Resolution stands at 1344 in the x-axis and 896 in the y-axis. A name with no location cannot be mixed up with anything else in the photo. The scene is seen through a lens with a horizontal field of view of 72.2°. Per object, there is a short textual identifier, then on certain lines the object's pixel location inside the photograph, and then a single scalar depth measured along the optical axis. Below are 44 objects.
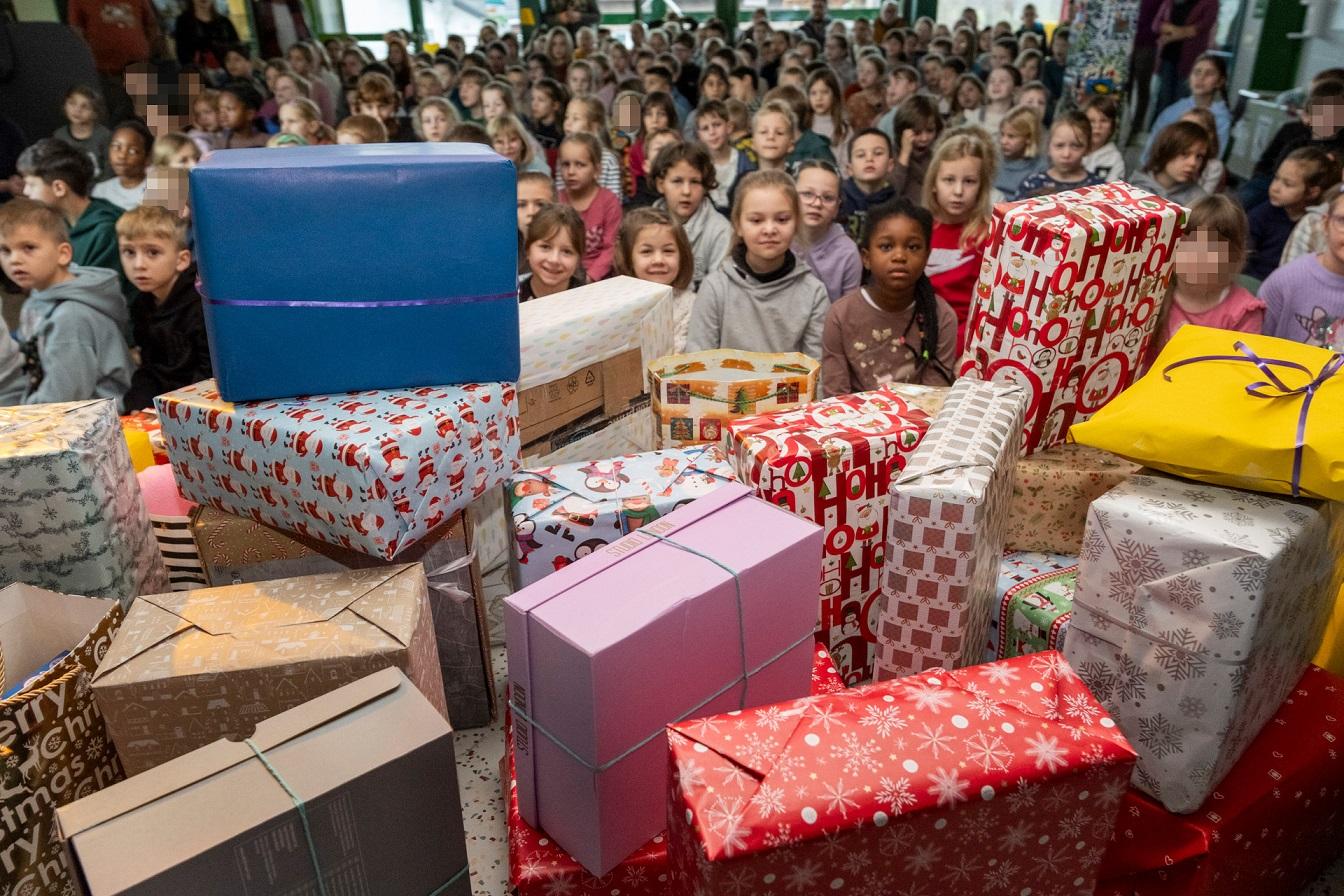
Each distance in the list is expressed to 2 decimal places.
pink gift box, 1.14
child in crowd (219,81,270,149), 5.78
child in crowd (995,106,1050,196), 4.71
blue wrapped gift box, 1.40
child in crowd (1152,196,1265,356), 2.13
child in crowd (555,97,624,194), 5.29
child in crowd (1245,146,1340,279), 3.50
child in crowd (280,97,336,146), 5.22
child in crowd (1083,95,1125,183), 4.83
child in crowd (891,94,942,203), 4.85
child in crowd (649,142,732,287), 3.49
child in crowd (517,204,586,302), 2.71
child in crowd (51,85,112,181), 5.36
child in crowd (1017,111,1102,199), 4.02
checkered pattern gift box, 1.39
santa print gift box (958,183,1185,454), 1.67
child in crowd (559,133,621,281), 3.88
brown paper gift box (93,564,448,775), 1.26
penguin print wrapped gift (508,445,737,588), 1.58
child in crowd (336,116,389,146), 4.65
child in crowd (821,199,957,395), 2.43
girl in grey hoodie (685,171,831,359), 2.67
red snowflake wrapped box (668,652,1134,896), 0.94
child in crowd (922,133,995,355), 3.07
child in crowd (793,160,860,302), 3.16
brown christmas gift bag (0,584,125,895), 1.17
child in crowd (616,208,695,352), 2.80
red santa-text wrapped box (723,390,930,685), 1.58
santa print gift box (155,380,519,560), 1.39
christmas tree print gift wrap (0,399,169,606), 1.39
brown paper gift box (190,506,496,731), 1.61
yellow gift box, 1.26
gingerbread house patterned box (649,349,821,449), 1.96
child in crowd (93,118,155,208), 4.36
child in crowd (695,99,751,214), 4.88
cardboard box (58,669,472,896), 0.93
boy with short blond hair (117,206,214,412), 2.68
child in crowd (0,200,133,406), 2.63
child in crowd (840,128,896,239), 3.96
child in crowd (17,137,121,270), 3.73
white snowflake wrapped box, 1.22
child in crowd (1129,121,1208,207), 3.82
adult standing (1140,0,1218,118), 7.50
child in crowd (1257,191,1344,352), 2.45
